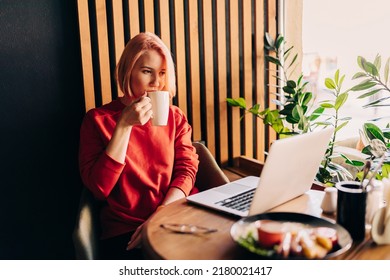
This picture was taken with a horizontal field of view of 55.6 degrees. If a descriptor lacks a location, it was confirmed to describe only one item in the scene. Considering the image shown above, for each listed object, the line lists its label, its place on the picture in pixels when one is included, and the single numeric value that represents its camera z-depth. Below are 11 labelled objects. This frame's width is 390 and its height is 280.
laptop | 0.99
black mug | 0.95
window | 2.99
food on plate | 0.85
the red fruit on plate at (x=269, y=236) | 0.87
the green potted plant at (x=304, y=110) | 2.27
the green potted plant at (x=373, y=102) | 1.98
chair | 1.35
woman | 1.47
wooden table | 0.90
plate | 0.85
